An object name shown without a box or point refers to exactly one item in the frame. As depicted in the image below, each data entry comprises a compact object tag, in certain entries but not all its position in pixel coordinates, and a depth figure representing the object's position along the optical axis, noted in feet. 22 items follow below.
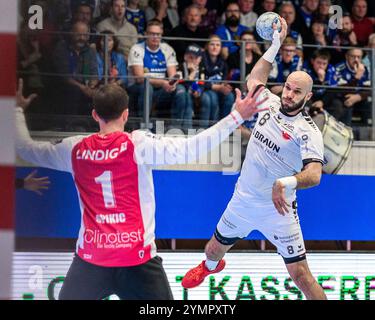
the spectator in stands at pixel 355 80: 31.83
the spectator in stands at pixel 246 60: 30.63
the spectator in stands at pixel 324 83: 30.73
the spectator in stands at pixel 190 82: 28.89
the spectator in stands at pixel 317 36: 31.78
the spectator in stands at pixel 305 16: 31.63
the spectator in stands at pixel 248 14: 32.24
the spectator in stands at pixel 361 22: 32.00
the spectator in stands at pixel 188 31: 31.58
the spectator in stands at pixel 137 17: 30.27
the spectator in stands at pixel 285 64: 28.63
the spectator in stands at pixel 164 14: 31.76
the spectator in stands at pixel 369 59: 32.09
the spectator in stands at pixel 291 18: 31.12
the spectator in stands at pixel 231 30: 31.68
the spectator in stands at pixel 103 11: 26.40
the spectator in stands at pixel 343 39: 31.76
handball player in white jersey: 27.76
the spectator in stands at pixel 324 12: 31.45
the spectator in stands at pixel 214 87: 29.43
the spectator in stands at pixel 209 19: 33.24
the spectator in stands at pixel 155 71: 28.78
